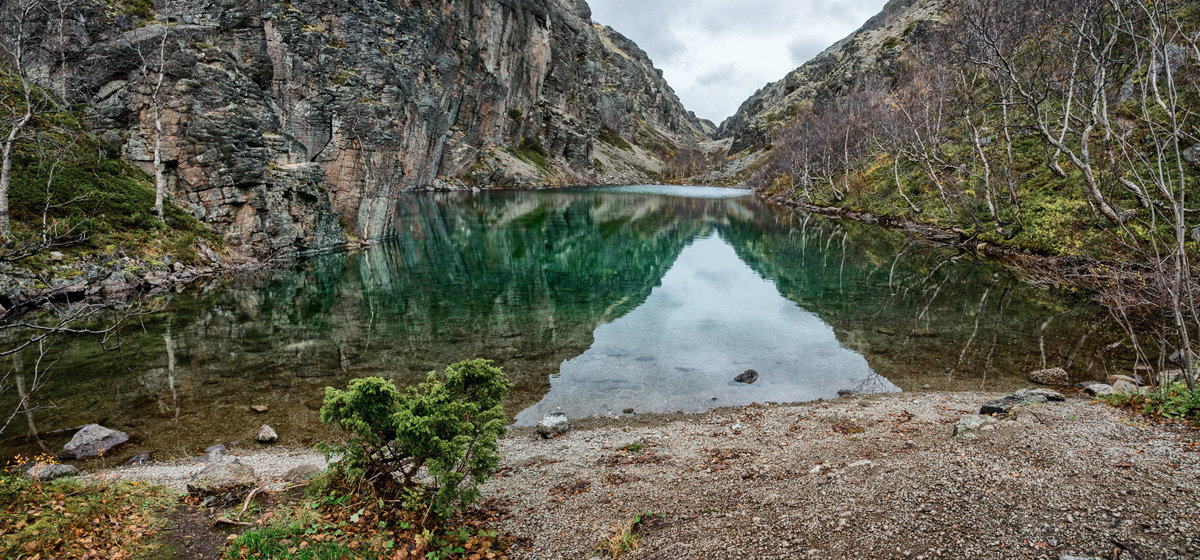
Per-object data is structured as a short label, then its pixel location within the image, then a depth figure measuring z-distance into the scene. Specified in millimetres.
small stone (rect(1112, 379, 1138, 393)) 9810
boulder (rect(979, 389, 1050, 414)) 10359
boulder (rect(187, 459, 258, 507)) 7355
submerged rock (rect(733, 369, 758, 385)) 15273
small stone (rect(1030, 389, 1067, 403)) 11075
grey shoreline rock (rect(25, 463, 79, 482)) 8820
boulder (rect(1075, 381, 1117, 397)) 10976
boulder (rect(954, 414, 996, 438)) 8724
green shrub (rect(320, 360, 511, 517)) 6406
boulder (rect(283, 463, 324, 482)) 8102
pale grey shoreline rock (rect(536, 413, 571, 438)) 11812
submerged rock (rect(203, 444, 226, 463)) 10334
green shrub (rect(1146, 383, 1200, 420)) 7977
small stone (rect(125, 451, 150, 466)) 10052
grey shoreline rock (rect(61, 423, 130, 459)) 10289
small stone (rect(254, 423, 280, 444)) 11195
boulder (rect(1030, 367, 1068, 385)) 13855
